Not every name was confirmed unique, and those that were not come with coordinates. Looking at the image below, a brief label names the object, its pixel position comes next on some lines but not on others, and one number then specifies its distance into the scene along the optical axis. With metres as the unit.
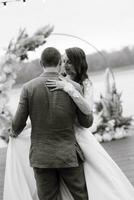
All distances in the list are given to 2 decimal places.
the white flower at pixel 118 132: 6.44
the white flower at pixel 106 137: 6.39
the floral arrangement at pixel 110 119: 6.39
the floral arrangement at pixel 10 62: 6.03
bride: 3.13
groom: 2.96
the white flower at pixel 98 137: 6.35
